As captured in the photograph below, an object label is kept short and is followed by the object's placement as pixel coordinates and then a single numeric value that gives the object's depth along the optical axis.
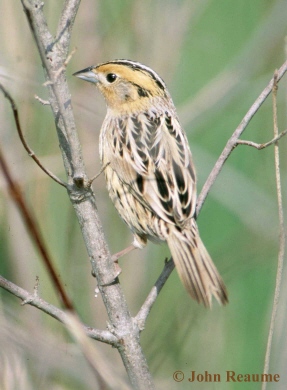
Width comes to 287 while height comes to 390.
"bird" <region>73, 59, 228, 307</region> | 6.83
